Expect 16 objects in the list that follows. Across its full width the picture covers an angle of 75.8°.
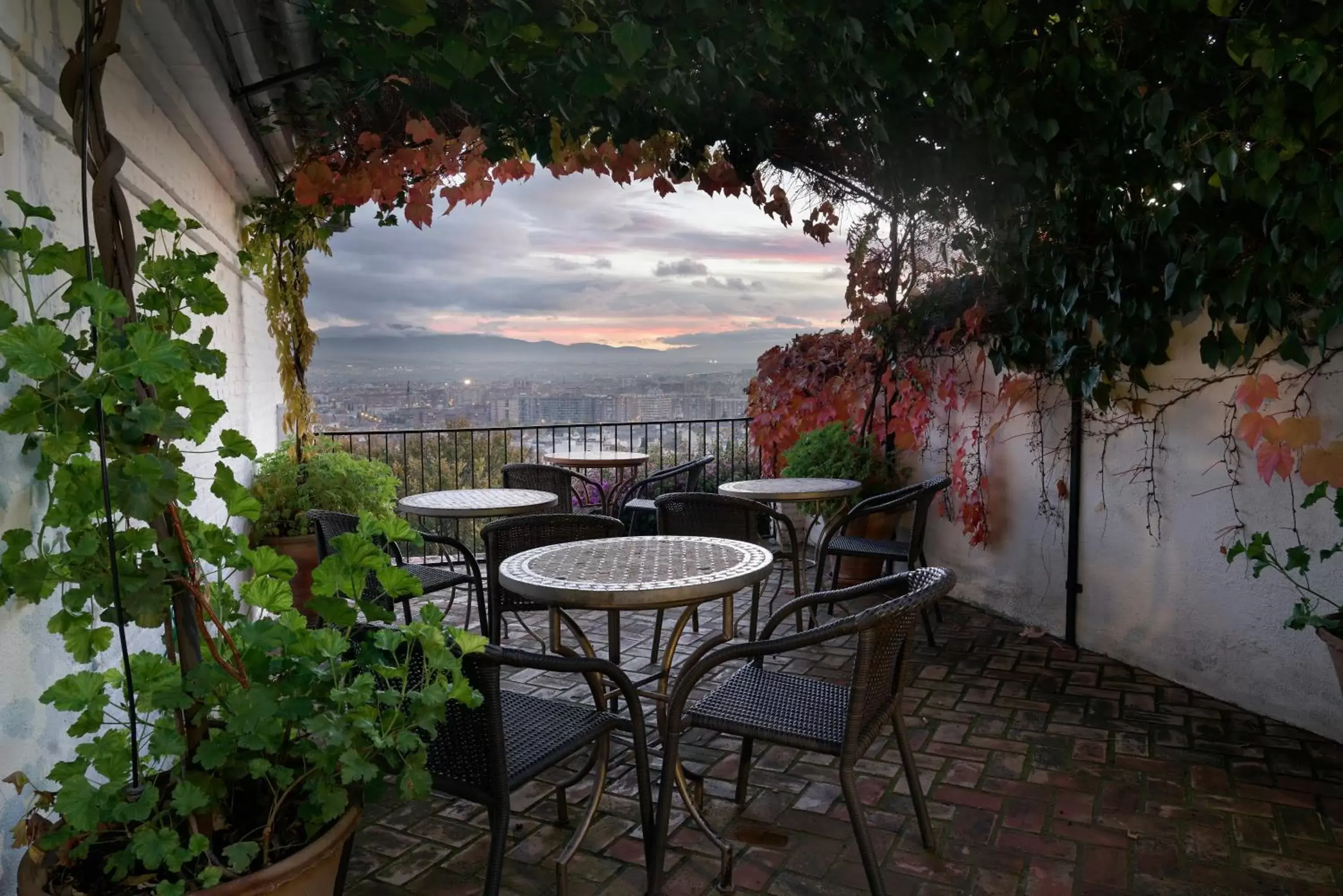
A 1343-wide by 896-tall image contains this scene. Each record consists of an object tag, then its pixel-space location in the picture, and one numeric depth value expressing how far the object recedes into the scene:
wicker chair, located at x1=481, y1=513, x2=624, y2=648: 3.14
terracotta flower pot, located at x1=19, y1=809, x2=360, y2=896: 1.25
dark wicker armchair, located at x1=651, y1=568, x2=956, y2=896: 1.93
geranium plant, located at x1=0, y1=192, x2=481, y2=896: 1.23
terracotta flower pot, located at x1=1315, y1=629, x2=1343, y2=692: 2.59
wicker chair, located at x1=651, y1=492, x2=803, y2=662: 3.63
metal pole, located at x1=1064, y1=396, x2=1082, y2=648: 4.06
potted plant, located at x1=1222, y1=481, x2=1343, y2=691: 2.63
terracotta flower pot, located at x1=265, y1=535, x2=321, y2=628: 4.16
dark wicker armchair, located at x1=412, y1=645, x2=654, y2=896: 1.74
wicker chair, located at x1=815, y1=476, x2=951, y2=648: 3.93
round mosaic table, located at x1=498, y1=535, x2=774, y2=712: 2.31
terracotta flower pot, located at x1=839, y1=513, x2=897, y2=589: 5.02
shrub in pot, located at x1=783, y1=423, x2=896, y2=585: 5.09
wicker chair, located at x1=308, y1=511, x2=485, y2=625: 3.17
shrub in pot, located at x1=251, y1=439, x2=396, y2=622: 4.23
